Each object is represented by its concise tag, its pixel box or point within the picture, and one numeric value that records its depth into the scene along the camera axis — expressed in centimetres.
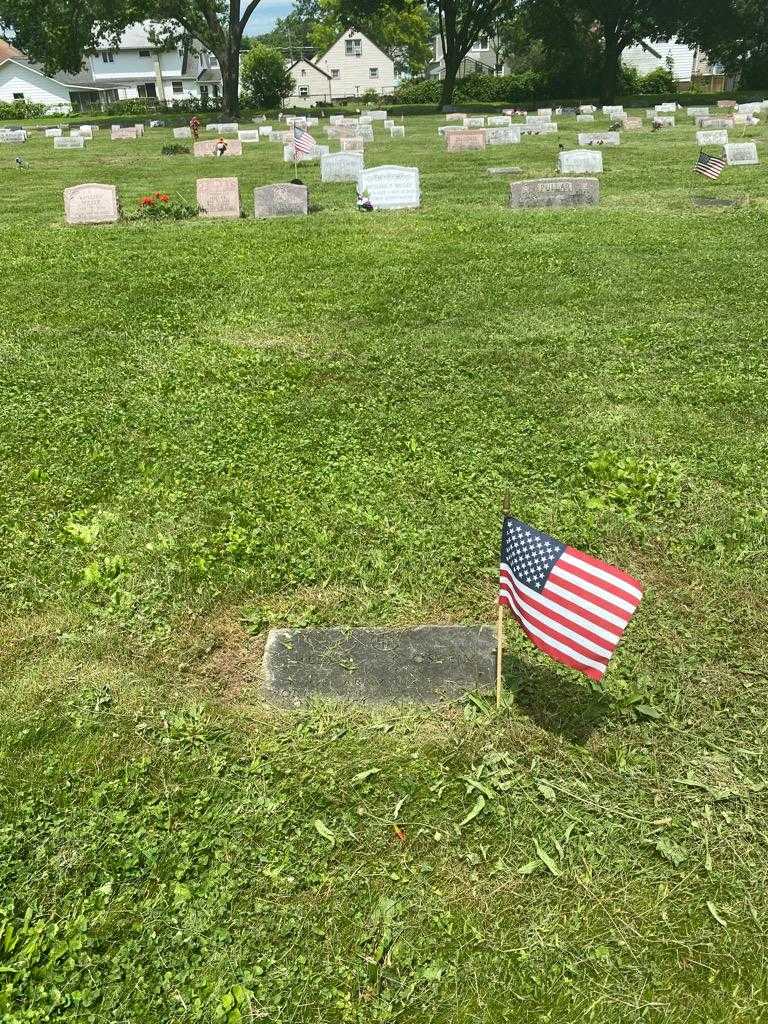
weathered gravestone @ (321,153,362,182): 2077
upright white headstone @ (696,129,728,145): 2675
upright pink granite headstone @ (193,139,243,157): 3136
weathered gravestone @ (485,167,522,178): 2159
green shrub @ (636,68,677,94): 5981
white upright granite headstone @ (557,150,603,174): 1962
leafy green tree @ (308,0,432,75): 8281
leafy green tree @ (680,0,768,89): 4816
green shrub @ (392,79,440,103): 6269
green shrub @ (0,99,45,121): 6344
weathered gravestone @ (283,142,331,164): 2608
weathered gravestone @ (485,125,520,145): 3069
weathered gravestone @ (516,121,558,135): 3412
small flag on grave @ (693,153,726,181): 1731
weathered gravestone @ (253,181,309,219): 1628
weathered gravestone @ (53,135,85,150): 3572
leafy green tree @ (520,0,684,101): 4816
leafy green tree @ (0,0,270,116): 4100
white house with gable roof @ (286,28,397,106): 8481
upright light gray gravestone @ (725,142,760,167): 2077
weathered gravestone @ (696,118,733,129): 3141
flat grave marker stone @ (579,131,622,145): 2853
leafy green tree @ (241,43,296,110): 6319
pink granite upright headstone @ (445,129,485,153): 2875
